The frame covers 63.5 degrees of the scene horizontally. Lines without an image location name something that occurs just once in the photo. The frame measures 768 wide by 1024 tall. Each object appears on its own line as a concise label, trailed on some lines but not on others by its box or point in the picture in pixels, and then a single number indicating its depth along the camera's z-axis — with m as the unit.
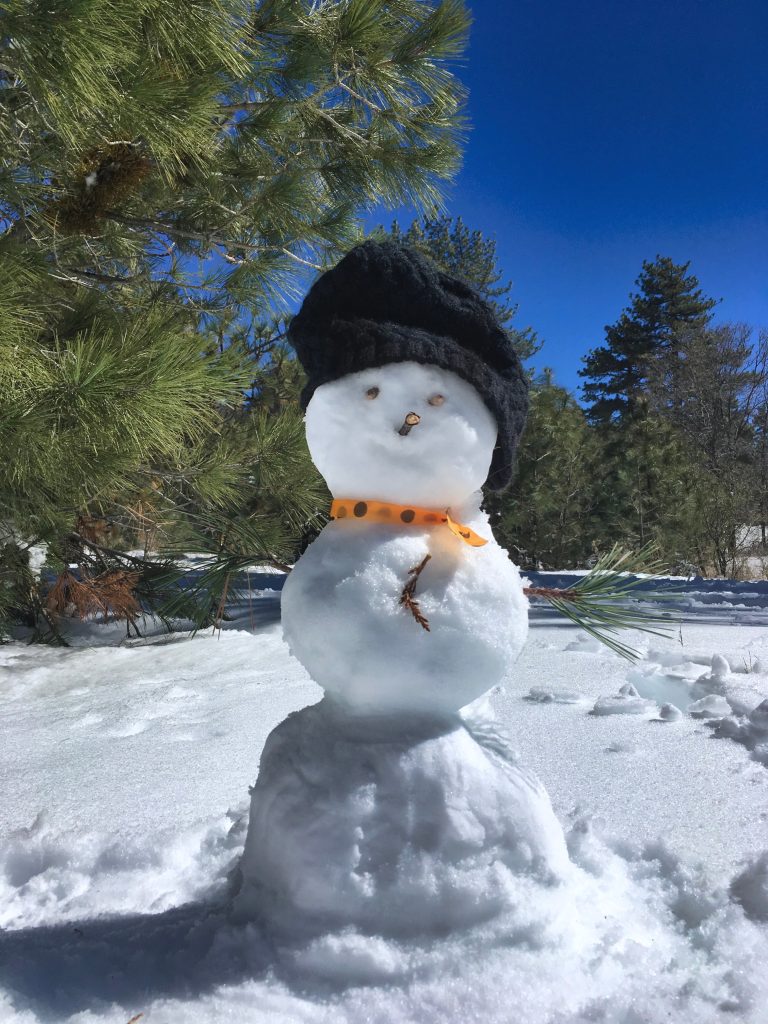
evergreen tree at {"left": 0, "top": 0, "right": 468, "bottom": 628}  1.40
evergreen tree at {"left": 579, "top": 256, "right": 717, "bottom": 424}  14.42
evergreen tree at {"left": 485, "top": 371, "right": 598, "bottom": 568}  7.18
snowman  0.75
